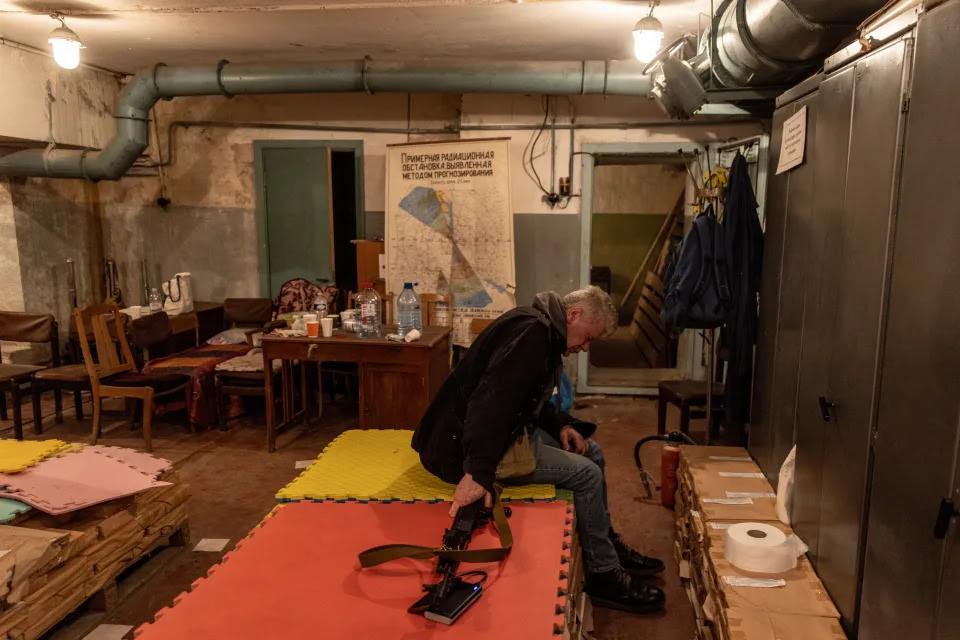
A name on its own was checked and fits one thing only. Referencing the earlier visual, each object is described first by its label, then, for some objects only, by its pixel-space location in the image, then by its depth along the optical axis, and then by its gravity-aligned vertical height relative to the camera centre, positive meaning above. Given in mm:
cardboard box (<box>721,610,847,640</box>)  1866 -1082
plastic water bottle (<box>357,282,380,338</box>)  4281 -459
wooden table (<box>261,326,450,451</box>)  4023 -731
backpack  3416 -155
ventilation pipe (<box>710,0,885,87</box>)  2293 +852
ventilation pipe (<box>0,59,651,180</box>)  4895 +1280
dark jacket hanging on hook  3348 -49
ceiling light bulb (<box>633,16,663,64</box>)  3629 +1204
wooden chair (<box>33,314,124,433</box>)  4586 -941
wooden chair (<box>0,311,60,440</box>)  5086 -644
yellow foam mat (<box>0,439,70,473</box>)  2787 -931
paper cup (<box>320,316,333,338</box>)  4188 -495
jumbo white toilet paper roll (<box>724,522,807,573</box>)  2156 -988
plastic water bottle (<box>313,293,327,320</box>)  4406 -404
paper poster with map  5453 +208
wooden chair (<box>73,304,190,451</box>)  4387 -915
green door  6027 +298
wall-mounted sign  2474 +439
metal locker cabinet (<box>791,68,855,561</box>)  2121 -128
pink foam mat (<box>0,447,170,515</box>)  2572 -987
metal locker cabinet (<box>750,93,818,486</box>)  2482 -216
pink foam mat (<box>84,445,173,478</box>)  3012 -1002
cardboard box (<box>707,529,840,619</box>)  1993 -1074
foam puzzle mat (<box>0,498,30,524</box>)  2486 -1012
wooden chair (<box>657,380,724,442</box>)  4066 -934
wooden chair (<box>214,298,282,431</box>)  4766 -735
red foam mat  1745 -992
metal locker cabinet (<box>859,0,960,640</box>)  1472 -259
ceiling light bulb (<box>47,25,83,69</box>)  4090 +1262
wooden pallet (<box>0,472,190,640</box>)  2336 -1257
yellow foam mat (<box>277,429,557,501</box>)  2547 -943
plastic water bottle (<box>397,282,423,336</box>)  4684 -426
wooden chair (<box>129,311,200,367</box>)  4707 -647
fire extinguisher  3500 -1134
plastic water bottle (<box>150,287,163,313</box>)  5539 -497
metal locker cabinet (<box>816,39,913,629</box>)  1764 -162
